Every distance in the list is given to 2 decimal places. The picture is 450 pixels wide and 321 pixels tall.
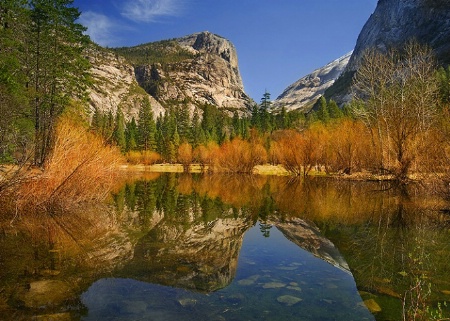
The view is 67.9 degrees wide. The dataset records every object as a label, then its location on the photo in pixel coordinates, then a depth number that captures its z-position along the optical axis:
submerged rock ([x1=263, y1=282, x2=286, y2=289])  6.43
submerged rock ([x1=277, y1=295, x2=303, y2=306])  5.65
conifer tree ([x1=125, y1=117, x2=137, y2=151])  75.34
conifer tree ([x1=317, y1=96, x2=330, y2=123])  79.38
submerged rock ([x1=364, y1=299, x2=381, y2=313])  5.35
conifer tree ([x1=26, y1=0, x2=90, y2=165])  24.16
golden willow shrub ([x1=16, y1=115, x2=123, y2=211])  12.33
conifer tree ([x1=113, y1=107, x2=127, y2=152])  72.40
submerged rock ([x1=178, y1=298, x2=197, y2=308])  5.52
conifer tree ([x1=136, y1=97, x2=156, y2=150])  76.94
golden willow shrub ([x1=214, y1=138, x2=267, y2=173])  45.53
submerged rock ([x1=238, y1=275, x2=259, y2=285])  6.66
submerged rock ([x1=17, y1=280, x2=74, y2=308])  5.33
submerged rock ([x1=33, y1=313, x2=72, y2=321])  4.81
